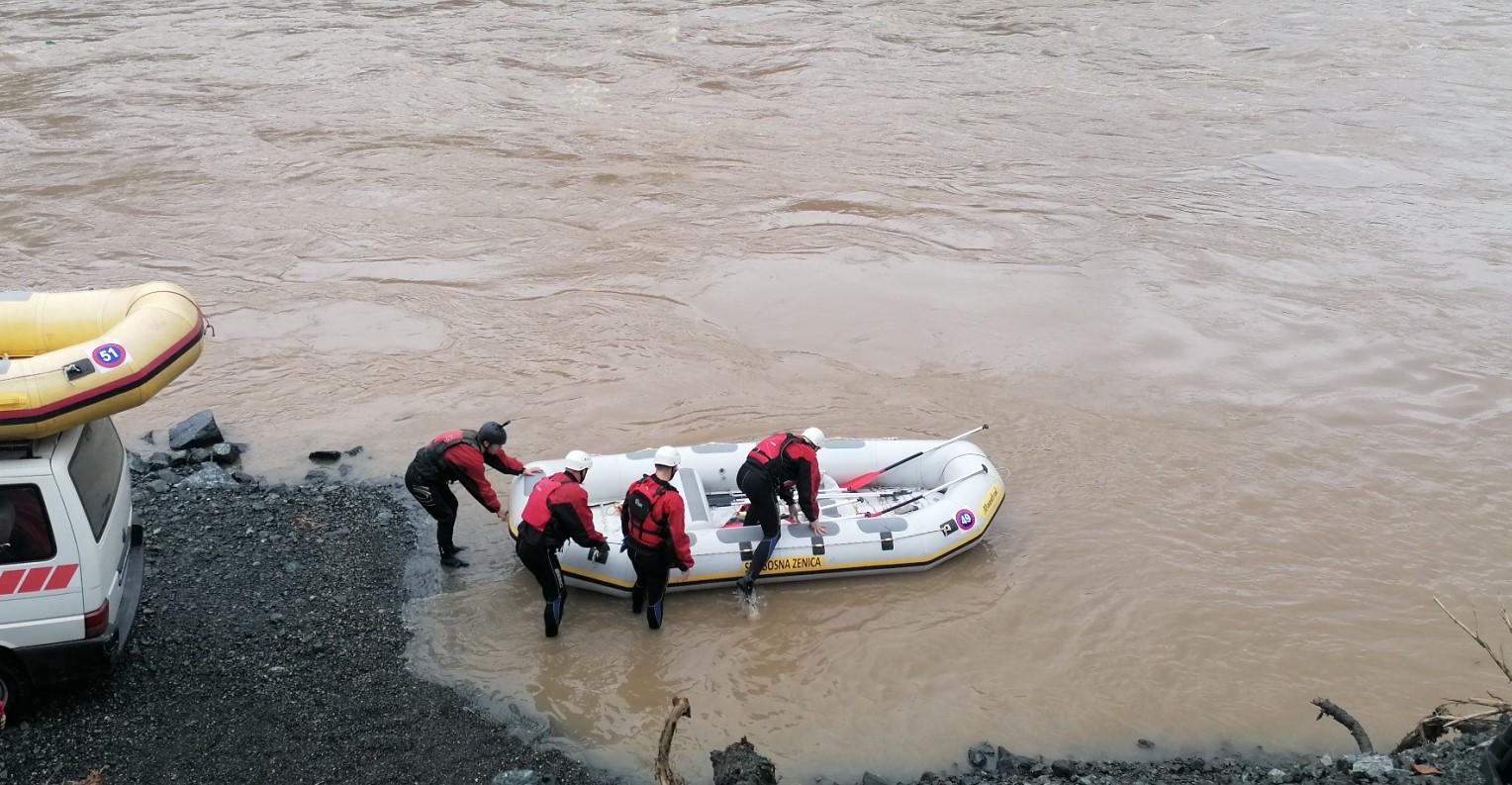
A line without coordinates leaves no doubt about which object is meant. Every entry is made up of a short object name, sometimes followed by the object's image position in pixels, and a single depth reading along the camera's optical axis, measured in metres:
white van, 5.47
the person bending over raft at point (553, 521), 7.11
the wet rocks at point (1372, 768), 5.67
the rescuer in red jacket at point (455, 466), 7.63
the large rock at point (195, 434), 9.44
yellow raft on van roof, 5.37
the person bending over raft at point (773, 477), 7.79
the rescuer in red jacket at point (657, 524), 7.18
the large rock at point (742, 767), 5.89
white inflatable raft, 7.95
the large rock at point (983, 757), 6.78
